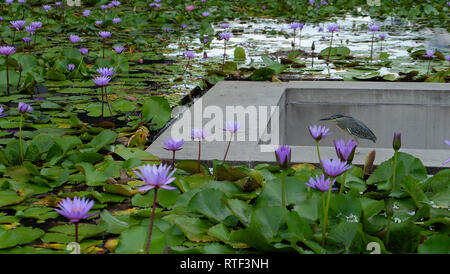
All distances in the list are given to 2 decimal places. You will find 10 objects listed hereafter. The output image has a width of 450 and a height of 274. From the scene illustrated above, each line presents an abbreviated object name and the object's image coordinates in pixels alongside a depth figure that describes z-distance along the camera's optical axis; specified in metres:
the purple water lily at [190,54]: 3.66
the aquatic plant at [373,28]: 4.50
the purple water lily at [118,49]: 3.73
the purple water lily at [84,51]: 3.80
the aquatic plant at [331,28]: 4.17
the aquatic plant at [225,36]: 3.96
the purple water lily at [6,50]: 2.89
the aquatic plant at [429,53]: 3.57
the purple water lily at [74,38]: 3.82
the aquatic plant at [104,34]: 3.78
